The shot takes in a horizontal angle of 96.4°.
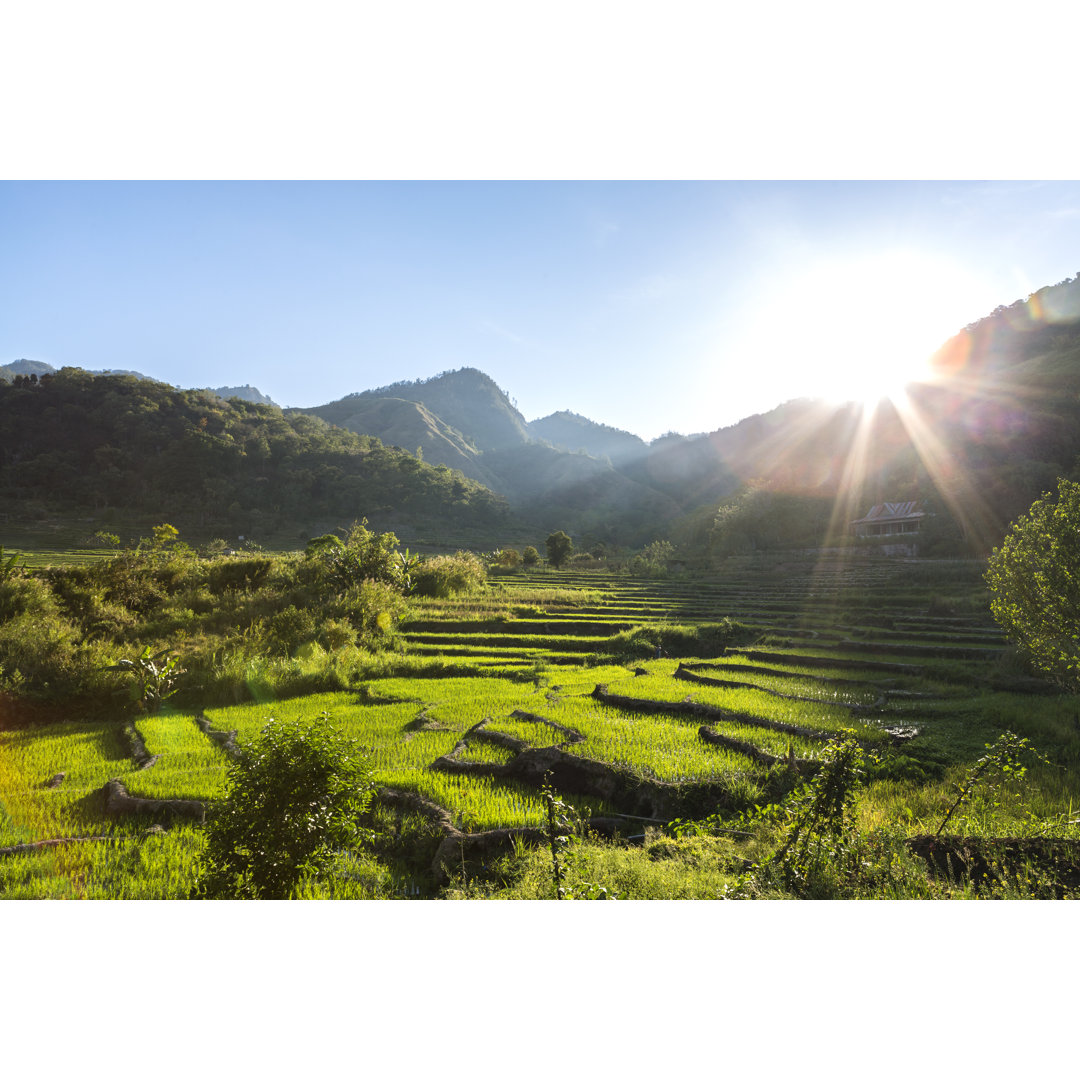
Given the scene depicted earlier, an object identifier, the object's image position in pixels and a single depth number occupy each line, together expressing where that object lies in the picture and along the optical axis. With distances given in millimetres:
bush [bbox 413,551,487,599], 26769
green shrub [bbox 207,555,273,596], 19672
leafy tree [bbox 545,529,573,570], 46719
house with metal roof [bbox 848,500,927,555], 42969
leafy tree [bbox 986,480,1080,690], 8250
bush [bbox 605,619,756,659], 17059
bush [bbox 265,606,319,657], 14650
